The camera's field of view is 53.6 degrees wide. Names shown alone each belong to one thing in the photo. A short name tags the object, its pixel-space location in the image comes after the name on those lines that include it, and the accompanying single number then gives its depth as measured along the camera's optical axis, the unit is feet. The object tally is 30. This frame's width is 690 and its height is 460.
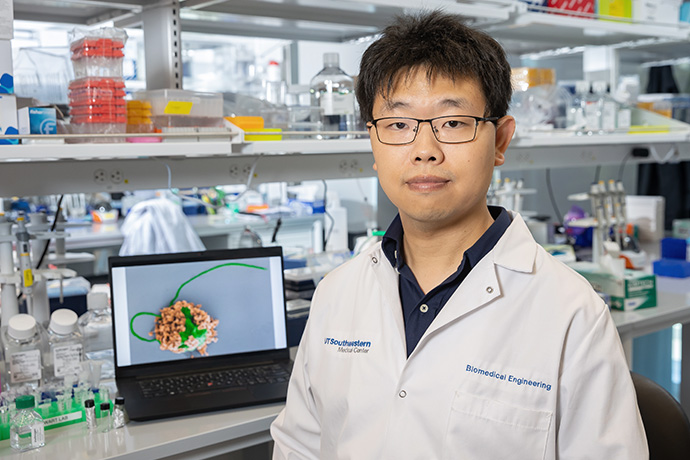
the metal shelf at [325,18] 6.03
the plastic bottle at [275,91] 6.64
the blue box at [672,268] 8.96
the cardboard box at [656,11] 8.37
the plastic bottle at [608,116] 8.19
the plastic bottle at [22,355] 4.91
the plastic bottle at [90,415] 4.53
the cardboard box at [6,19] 4.42
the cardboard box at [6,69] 4.56
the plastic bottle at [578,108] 8.16
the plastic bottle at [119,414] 4.58
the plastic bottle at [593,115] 8.09
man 3.24
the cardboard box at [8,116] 4.53
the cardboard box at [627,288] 7.27
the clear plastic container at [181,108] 5.29
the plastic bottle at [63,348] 5.06
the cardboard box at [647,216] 11.27
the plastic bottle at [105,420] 4.58
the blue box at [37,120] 4.66
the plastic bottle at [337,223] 10.91
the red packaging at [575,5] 7.53
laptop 5.03
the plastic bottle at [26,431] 4.24
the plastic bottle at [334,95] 6.24
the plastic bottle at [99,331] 5.70
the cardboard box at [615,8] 8.08
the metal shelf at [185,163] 4.83
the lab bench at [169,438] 4.26
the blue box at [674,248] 9.46
